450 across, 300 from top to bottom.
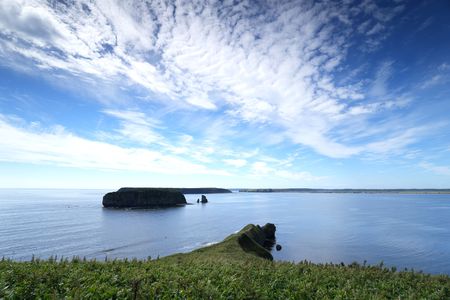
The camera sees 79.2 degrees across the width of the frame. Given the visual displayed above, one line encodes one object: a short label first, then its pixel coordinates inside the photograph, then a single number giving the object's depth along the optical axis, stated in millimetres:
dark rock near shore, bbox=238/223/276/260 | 49469
